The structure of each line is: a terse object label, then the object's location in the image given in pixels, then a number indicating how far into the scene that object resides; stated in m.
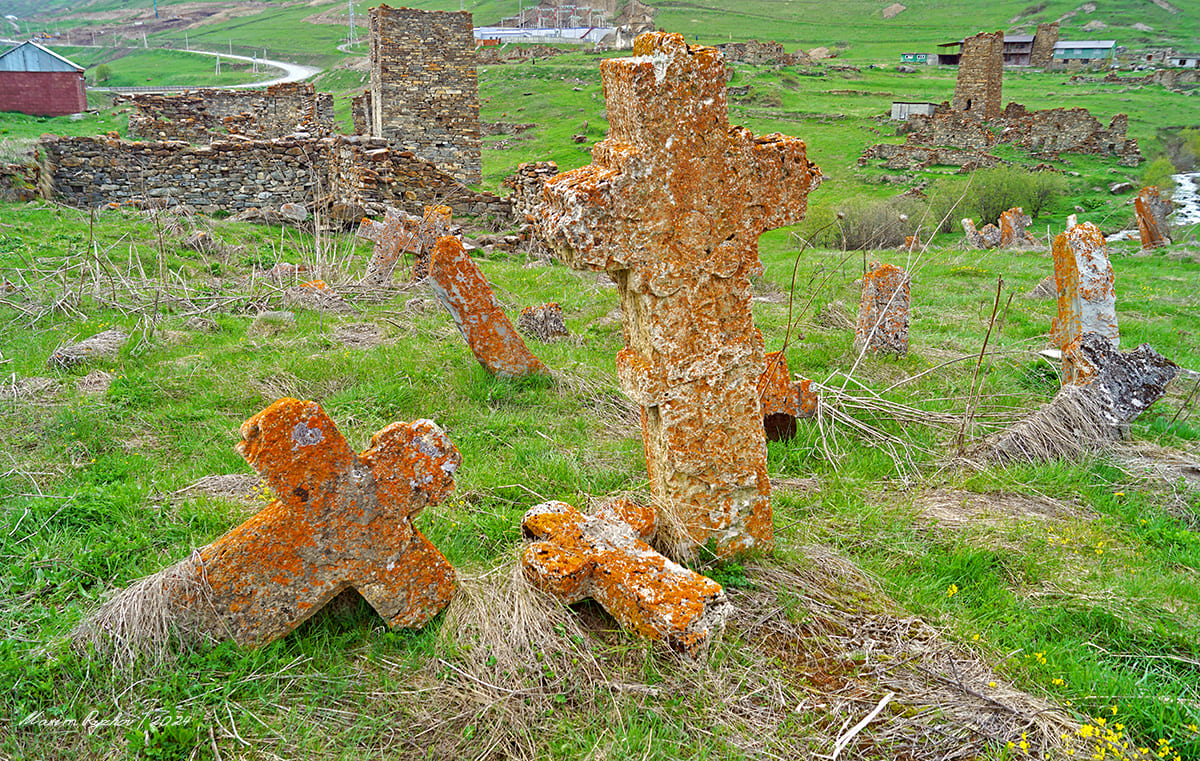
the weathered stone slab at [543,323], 7.99
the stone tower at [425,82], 19.09
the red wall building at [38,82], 26.97
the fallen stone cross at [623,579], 3.10
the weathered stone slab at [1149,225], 16.34
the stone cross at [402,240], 10.45
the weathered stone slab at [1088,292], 6.13
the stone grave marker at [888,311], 7.42
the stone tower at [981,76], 34.41
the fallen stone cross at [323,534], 2.98
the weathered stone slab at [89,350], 6.30
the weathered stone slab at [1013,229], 16.86
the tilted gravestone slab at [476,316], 6.55
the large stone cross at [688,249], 3.29
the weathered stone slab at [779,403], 5.36
